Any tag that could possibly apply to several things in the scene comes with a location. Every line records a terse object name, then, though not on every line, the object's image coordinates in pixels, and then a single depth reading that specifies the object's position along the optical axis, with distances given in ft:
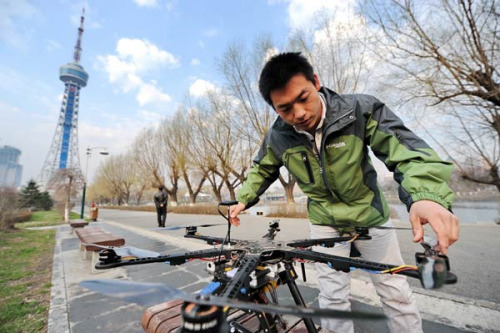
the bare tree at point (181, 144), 67.60
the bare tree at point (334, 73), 40.81
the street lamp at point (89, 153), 72.81
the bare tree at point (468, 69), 22.93
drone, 1.68
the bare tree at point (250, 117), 50.14
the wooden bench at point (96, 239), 13.01
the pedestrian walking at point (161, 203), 35.06
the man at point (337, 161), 4.37
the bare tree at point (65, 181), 61.67
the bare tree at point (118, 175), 124.08
